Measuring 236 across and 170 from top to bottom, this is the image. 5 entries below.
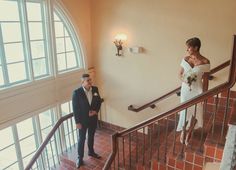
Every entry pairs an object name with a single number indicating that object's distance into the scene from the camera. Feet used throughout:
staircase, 8.05
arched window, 12.35
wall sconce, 16.01
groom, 12.47
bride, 8.77
